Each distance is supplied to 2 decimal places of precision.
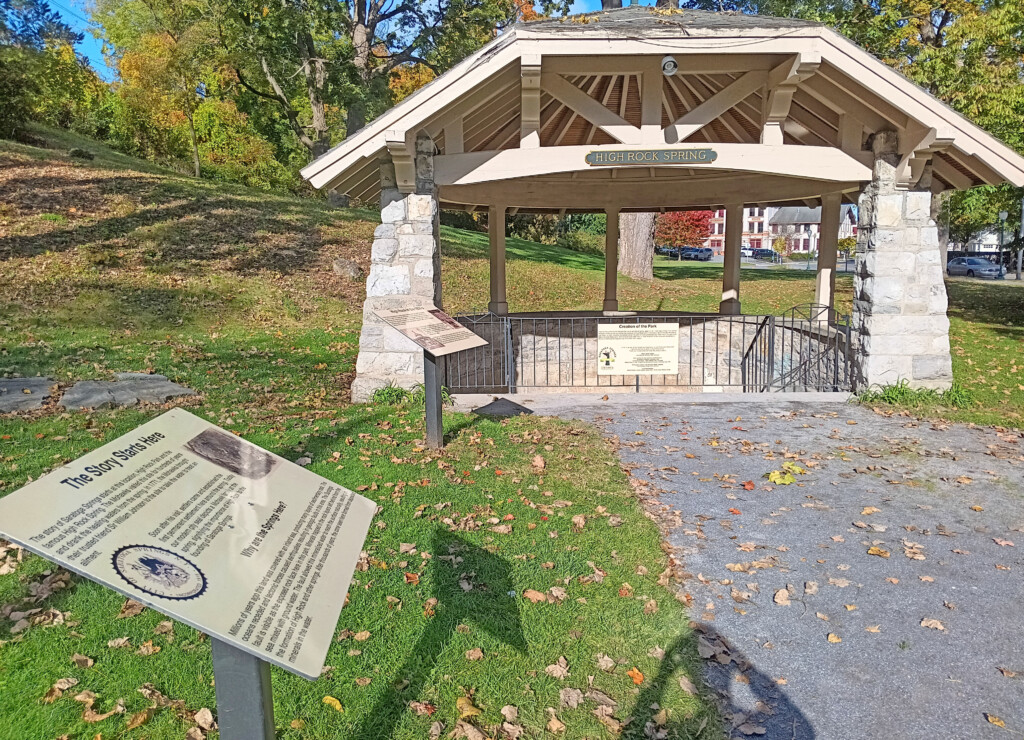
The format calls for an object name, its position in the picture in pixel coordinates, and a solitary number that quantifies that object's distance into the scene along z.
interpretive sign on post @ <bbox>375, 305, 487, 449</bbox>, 6.24
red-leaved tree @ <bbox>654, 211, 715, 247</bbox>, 50.22
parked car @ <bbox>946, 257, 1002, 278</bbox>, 38.78
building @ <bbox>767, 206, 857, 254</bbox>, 70.47
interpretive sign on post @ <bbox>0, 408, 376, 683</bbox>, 1.71
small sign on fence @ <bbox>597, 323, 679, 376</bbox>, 9.86
